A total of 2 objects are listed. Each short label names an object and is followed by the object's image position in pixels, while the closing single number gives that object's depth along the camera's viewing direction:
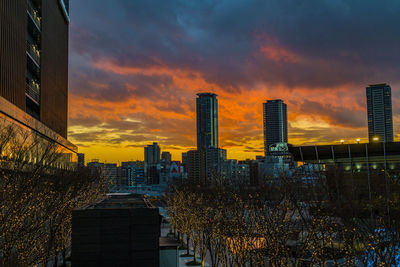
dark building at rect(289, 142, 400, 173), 33.56
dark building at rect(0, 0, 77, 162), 35.97
